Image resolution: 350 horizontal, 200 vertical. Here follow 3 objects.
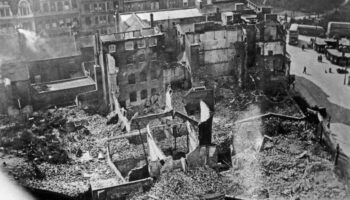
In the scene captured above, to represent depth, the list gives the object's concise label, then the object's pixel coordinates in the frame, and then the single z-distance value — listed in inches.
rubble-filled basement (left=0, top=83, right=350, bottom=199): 1512.1
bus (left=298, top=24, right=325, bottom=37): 3353.8
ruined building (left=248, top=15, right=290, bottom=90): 2377.0
